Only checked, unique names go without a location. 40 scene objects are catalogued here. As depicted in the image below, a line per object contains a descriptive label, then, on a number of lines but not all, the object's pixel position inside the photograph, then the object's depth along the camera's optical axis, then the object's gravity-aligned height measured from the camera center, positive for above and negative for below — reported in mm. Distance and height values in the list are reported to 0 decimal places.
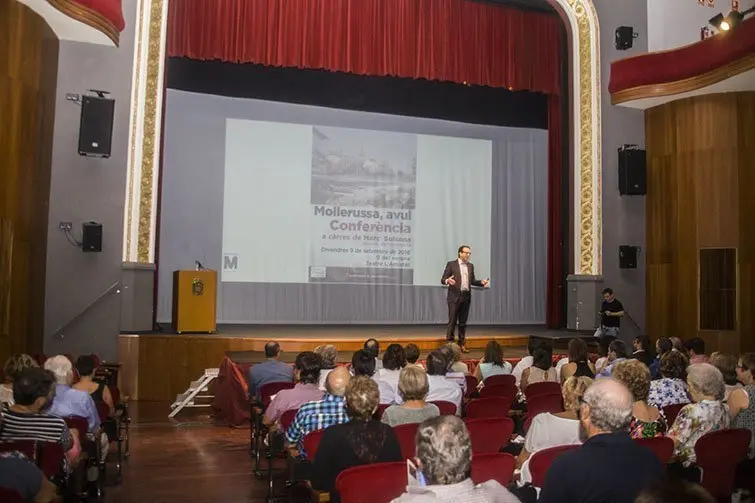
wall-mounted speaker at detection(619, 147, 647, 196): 10812 +1978
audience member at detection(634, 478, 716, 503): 1344 -364
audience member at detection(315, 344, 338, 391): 5302 -465
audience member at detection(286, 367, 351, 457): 3633 -598
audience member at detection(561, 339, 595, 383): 5098 -450
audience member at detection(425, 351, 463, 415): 4586 -566
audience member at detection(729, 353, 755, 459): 3723 -555
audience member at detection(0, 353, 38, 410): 4176 -464
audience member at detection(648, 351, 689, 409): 4203 -484
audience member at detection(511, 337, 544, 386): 6185 -584
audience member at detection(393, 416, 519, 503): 1986 -491
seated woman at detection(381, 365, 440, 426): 3477 -513
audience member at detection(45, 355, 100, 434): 3943 -613
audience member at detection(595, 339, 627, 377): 5770 -406
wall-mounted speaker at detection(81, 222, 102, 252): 8422 +634
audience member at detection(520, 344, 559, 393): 5449 -542
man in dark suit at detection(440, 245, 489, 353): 8562 +161
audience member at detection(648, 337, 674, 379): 5727 -379
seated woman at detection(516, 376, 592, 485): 3107 -555
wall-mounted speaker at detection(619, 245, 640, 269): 10812 +686
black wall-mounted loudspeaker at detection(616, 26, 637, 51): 10914 +4084
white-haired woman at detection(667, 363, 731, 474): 3338 -521
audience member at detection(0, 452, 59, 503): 2402 -645
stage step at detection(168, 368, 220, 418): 7172 -1066
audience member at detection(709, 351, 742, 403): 4328 -403
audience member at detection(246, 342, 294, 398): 5637 -625
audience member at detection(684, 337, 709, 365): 6294 -394
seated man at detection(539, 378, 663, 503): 2188 -504
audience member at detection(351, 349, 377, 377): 4535 -432
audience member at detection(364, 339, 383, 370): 5879 -417
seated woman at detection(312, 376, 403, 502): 2889 -602
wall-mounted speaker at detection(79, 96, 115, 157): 8242 +1925
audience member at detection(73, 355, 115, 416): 4672 -566
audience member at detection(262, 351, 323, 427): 4383 -611
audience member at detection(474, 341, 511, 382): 5941 -552
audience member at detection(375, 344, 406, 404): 4672 -539
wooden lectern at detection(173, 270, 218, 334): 8625 -97
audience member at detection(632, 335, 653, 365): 5910 -416
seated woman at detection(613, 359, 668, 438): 3250 -409
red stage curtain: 9633 +3779
